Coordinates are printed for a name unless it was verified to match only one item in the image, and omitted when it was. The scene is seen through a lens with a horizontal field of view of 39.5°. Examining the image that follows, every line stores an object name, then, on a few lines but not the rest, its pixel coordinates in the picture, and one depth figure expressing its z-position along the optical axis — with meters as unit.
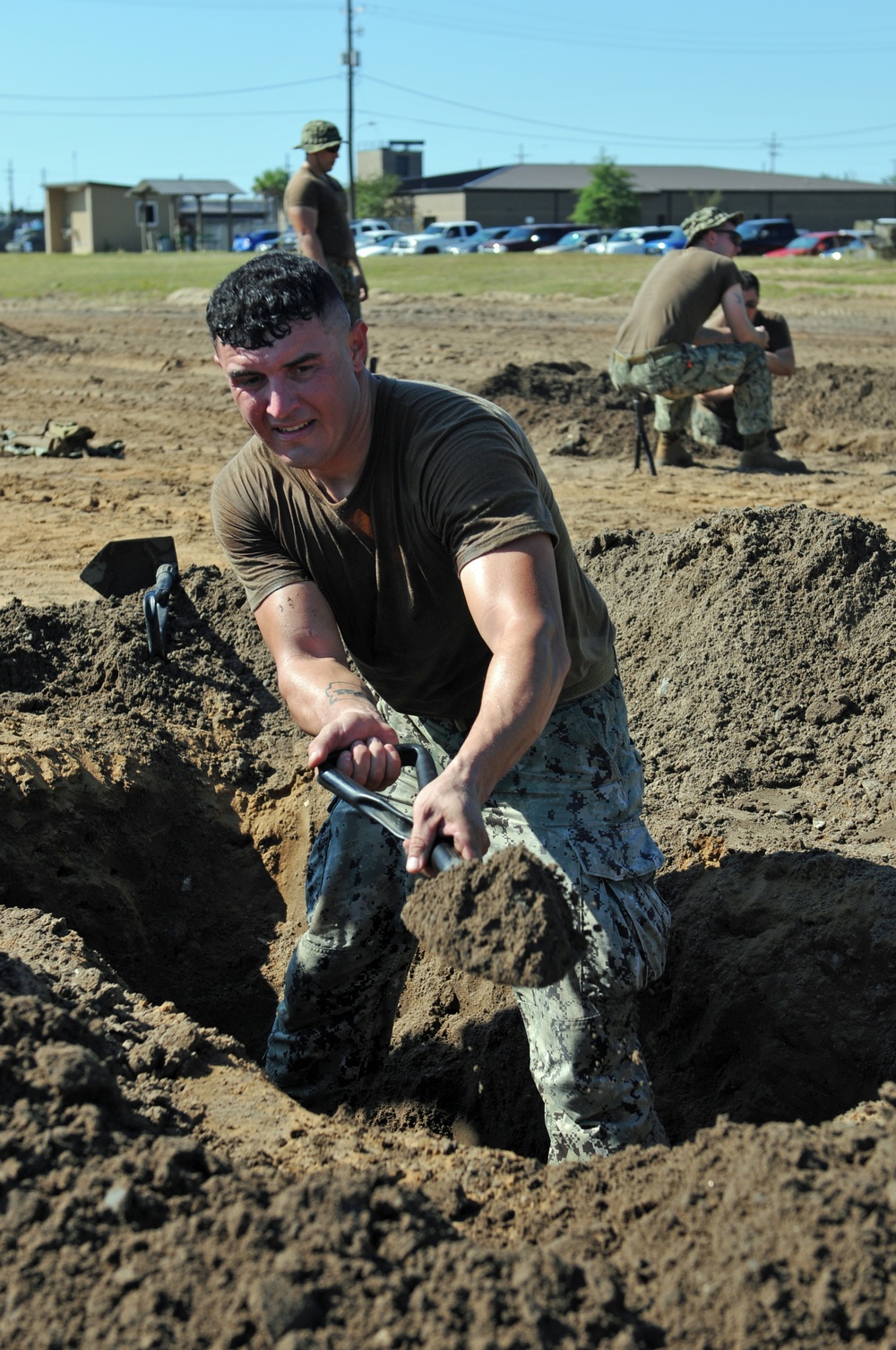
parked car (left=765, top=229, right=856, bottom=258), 36.72
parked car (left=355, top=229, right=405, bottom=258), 40.22
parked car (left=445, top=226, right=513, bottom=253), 40.16
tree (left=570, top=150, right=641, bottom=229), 56.12
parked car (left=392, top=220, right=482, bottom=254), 40.81
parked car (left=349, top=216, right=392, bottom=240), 45.50
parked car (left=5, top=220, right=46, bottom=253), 58.05
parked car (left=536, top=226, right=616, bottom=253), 38.03
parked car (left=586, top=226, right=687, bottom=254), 35.84
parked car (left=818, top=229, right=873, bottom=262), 33.69
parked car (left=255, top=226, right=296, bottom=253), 33.98
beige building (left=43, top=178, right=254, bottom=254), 48.78
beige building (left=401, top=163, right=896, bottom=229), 63.56
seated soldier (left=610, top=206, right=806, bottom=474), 8.15
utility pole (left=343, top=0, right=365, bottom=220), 50.72
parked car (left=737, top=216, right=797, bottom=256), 38.72
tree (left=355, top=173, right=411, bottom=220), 64.06
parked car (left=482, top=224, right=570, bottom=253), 39.09
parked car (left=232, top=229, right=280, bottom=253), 44.59
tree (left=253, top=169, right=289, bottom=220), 70.25
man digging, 2.71
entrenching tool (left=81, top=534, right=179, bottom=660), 5.73
